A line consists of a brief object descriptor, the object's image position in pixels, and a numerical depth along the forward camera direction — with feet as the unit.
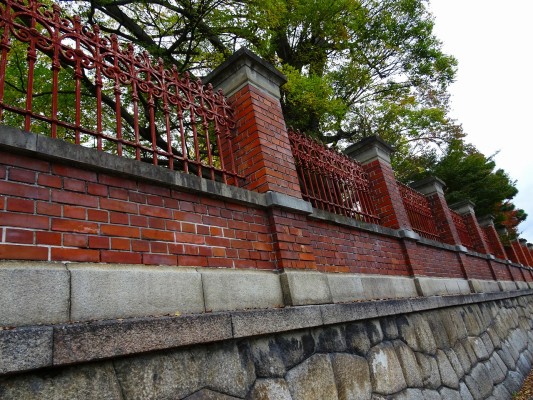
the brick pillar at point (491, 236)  36.60
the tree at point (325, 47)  23.18
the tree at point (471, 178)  53.98
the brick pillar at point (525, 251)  54.42
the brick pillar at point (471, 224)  30.13
